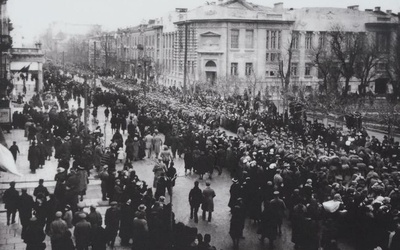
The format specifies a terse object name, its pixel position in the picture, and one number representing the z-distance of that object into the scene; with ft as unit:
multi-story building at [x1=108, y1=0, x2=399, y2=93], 210.79
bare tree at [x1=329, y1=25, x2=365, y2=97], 175.13
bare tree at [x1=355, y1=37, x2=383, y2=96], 179.01
